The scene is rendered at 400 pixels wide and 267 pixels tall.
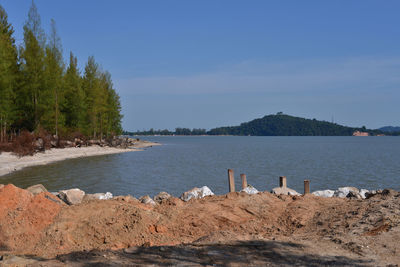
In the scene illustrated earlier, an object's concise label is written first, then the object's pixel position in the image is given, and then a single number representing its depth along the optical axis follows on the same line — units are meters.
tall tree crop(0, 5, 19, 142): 38.78
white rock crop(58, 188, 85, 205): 14.17
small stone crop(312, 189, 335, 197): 16.47
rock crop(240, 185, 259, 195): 16.22
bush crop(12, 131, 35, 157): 36.08
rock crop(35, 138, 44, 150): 41.06
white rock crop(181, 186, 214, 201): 15.43
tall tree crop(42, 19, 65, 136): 47.53
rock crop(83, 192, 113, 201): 14.91
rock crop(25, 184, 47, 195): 12.86
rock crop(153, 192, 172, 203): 15.45
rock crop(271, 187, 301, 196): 15.77
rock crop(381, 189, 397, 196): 11.25
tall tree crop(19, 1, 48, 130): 45.62
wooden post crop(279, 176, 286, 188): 16.94
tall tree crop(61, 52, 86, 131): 58.59
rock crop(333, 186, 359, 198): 15.90
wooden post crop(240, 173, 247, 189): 17.52
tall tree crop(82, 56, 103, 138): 64.56
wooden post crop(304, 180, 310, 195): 15.91
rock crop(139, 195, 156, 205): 13.68
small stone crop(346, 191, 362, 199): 14.82
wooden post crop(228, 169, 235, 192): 16.81
